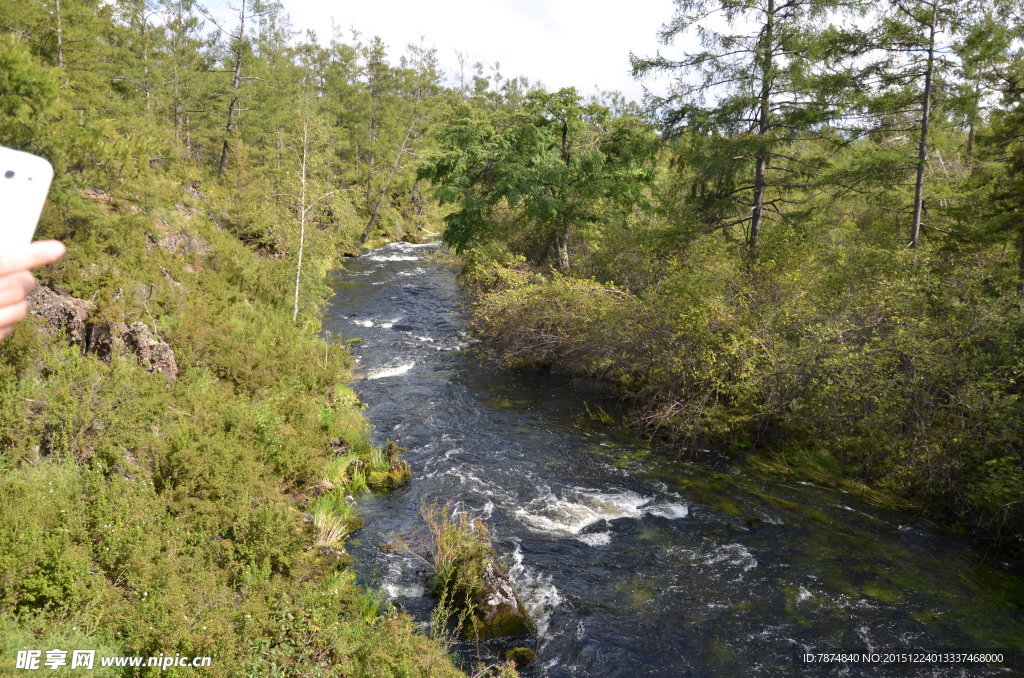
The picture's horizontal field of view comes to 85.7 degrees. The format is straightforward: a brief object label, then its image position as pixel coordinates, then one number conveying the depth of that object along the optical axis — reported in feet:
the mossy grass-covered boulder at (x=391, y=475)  35.96
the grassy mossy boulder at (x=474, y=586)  23.77
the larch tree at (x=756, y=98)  48.96
